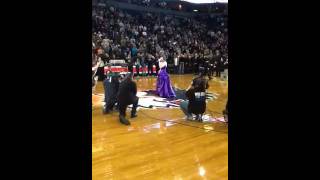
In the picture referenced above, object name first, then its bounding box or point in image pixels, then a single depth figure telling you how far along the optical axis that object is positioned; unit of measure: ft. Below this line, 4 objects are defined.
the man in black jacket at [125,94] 18.53
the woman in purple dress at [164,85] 26.08
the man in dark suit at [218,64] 48.48
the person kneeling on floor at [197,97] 18.29
